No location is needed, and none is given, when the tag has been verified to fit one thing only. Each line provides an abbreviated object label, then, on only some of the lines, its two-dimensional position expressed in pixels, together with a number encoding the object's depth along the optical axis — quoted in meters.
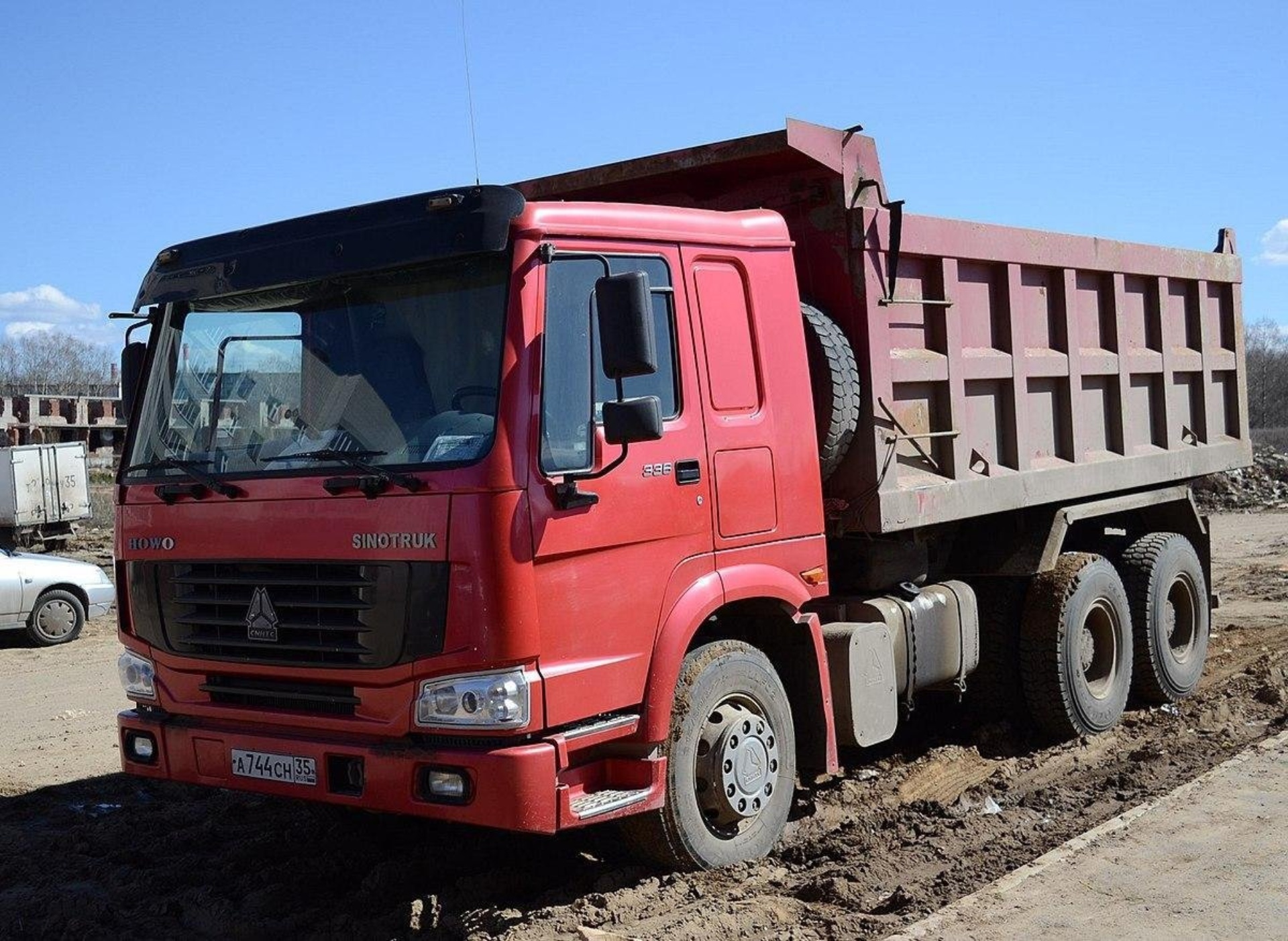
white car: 13.72
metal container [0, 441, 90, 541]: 22.25
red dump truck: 4.50
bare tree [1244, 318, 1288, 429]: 54.25
